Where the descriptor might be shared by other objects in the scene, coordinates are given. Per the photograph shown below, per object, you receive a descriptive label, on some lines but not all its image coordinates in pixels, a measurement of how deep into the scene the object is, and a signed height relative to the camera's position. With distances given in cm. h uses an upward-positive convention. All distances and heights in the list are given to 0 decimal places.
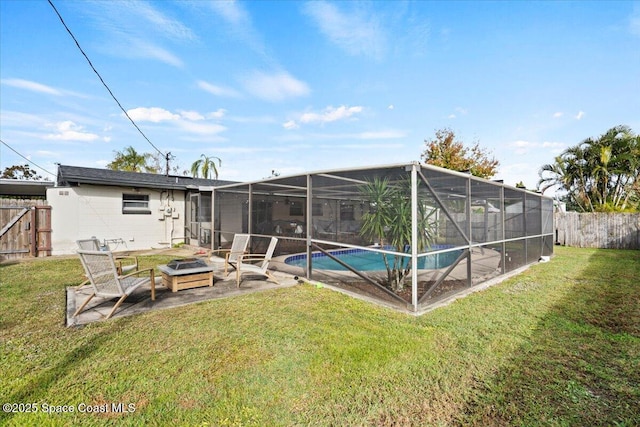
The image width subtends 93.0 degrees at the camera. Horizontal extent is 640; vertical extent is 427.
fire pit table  538 -109
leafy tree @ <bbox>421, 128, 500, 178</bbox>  2128 +434
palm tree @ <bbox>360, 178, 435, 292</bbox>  486 -12
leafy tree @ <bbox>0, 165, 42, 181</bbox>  2522 +358
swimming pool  494 -78
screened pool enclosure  475 -30
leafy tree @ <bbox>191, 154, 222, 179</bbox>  2222 +362
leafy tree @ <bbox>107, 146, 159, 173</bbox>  2211 +407
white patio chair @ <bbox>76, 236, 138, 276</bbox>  576 -60
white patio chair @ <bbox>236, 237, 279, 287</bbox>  573 -102
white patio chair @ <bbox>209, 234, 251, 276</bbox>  690 -80
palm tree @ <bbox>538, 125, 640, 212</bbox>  1523 +241
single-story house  1010 +18
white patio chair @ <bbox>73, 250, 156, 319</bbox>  409 -85
